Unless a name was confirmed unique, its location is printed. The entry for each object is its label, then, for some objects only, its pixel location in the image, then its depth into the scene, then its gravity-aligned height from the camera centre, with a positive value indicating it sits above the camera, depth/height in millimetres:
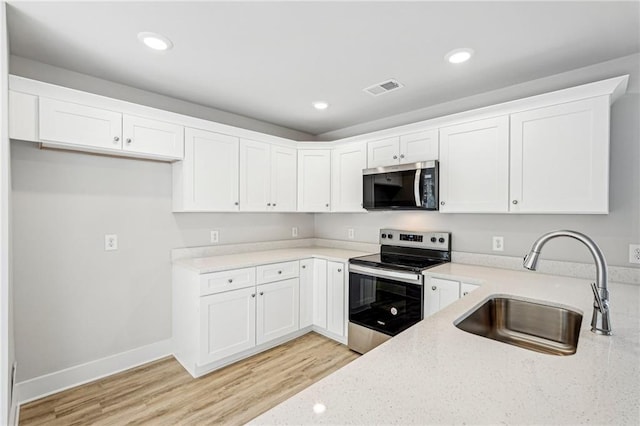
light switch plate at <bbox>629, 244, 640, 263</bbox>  2074 -273
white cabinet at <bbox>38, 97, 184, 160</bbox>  2039 +580
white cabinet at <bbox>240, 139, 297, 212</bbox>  3141 +365
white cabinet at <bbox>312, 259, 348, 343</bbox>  3082 -918
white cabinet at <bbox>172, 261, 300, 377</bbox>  2525 -935
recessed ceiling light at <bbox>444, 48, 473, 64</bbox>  2045 +1074
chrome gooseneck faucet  1138 -250
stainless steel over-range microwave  2732 +234
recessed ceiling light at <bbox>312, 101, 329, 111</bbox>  3037 +1069
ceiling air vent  2564 +1074
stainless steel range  2539 -672
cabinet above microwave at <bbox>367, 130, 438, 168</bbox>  2787 +605
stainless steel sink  1499 -591
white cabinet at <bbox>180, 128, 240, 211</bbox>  2725 +354
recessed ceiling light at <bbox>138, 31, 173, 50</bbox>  1874 +1066
